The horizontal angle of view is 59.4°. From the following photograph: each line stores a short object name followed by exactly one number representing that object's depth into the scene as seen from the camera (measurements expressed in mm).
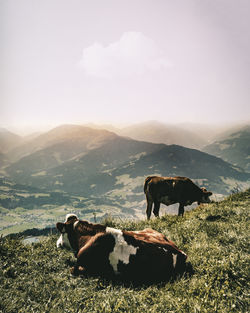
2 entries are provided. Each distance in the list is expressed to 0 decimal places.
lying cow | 5238
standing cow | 14195
